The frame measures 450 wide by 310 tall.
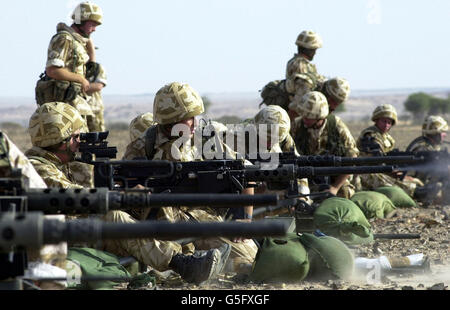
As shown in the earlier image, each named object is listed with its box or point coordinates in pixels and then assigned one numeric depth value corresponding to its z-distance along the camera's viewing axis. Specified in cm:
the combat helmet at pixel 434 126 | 1380
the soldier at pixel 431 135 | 1362
